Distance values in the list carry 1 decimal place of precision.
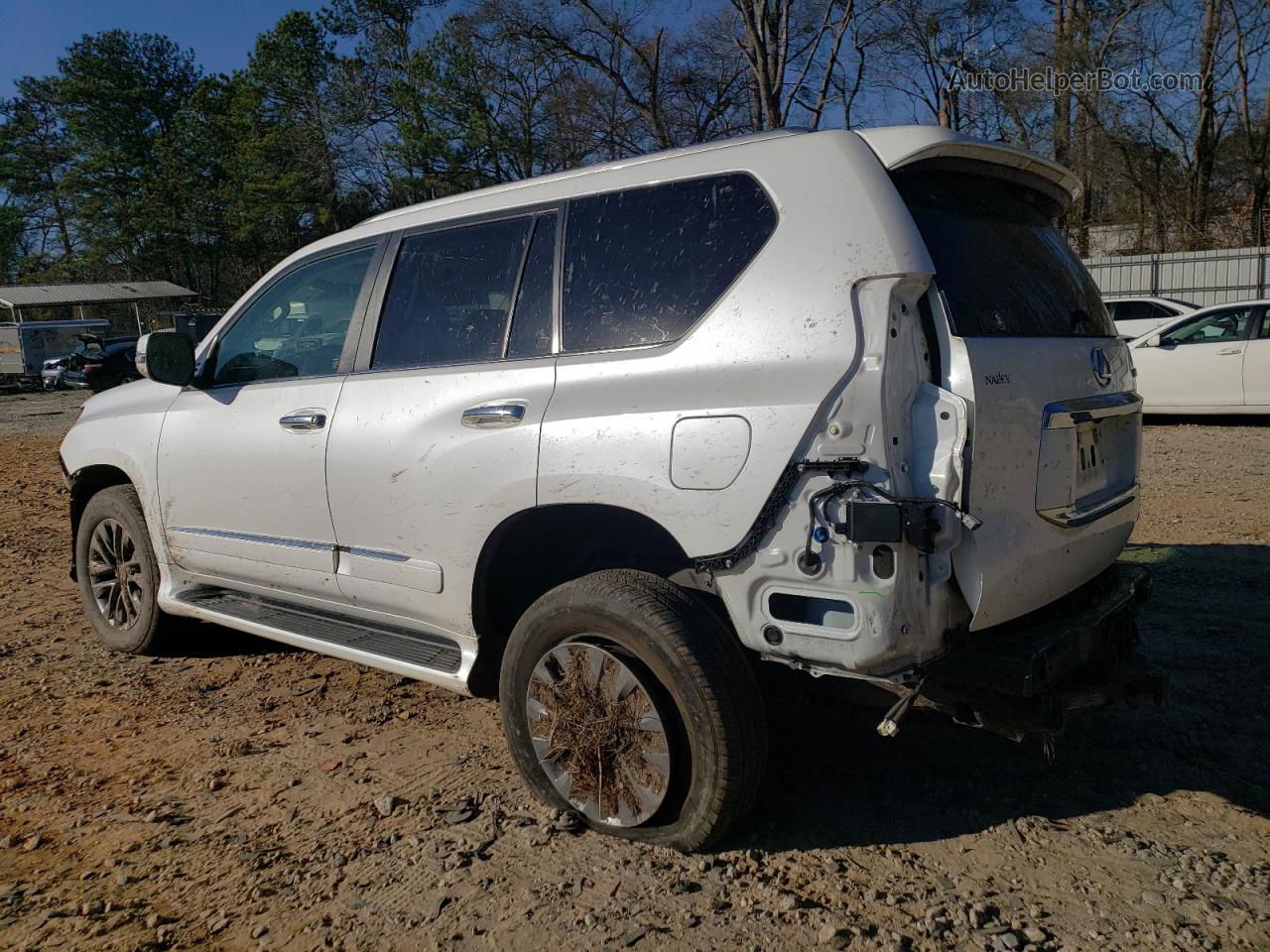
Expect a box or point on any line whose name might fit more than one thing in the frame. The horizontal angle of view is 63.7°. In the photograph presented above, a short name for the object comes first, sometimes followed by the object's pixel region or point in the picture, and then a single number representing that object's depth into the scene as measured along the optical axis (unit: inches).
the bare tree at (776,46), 1045.2
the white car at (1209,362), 453.1
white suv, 102.0
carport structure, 1633.9
